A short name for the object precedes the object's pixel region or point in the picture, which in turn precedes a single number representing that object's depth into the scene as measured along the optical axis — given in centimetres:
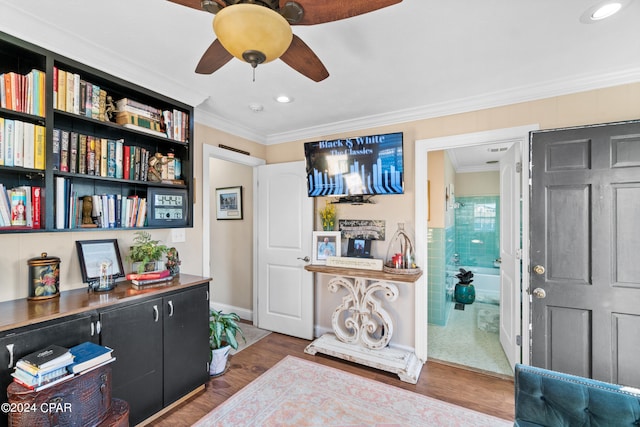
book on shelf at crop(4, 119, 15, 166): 154
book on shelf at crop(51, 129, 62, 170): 171
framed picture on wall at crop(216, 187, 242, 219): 400
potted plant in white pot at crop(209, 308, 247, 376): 250
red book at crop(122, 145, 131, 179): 209
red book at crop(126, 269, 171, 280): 203
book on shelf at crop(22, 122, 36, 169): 160
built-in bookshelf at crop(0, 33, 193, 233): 160
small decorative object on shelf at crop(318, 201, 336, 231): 321
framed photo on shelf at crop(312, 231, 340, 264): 314
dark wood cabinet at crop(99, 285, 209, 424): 175
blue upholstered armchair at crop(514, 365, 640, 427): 115
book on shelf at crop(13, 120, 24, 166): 157
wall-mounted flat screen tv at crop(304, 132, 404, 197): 282
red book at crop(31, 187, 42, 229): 166
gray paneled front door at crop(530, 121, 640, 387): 192
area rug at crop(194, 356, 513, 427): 197
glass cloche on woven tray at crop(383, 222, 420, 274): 273
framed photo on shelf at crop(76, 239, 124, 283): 194
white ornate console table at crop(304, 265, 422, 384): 260
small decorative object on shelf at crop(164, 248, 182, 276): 234
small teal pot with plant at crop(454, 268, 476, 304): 450
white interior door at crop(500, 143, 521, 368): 248
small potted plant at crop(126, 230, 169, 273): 214
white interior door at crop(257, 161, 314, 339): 334
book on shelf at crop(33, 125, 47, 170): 164
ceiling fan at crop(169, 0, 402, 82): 100
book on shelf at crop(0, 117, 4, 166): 153
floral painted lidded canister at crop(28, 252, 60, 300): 170
